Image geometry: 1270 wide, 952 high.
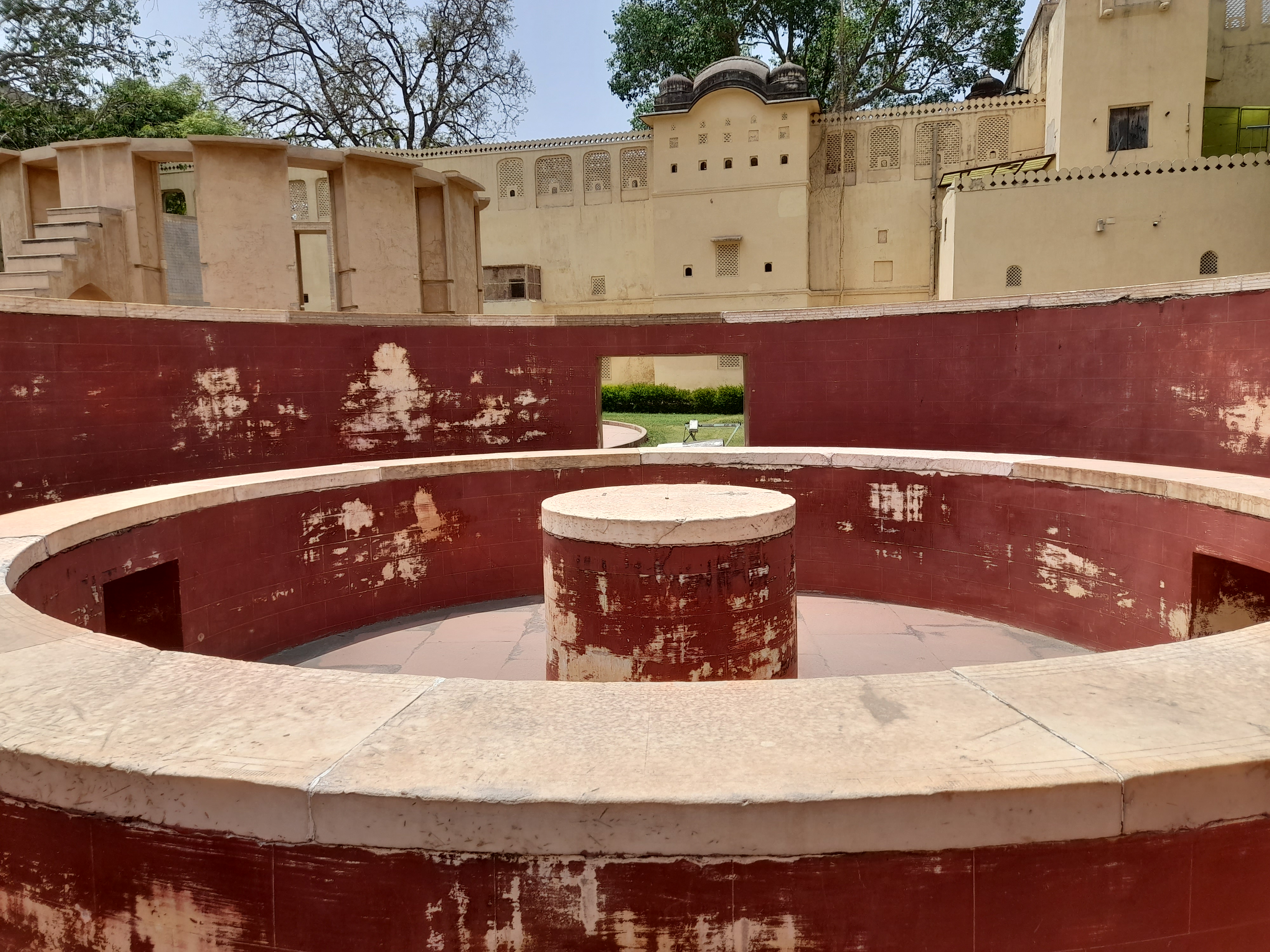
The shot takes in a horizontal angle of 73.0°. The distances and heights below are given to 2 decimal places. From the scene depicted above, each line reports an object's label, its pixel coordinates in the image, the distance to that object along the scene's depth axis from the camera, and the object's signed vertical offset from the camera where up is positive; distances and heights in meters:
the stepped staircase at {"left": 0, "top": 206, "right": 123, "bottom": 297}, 10.15 +1.43
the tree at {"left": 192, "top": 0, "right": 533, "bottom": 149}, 30.69 +10.93
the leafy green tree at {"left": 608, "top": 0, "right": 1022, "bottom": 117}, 29.19 +11.35
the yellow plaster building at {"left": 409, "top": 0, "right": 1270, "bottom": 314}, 19.05 +5.06
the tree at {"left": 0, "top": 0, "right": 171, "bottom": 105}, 25.72 +9.94
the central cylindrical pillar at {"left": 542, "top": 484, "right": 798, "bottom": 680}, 5.23 -1.42
